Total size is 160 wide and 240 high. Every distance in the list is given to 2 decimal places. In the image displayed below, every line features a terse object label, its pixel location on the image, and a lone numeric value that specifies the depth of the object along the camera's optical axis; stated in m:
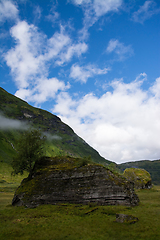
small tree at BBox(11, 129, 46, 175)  39.88
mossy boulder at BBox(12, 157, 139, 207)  29.38
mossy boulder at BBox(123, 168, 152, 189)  75.62
